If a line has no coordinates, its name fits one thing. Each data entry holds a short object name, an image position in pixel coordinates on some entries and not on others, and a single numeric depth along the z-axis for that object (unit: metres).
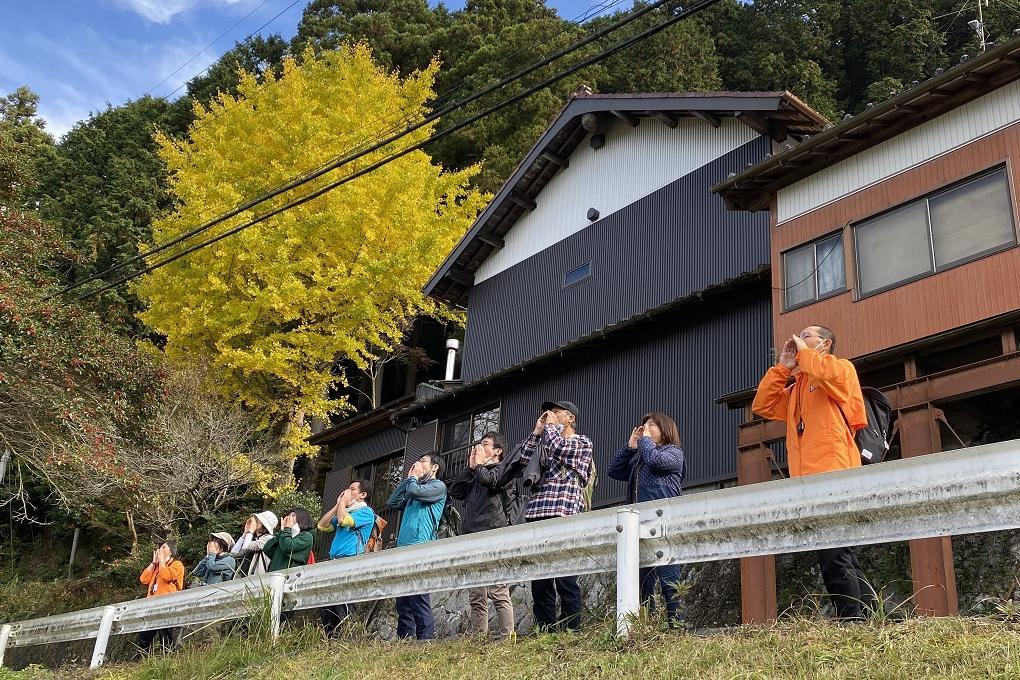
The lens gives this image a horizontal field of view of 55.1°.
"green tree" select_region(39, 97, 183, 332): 27.84
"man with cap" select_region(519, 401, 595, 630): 7.29
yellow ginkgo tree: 20.62
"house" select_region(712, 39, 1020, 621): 9.20
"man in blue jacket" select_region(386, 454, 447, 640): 8.24
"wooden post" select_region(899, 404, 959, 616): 7.37
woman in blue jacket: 7.27
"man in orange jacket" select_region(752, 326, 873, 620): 5.86
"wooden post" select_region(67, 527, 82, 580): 22.95
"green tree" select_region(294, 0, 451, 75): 32.97
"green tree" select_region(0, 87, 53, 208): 16.23
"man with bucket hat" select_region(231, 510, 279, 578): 10.45
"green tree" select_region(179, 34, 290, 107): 36.25
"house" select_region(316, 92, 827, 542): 14.37
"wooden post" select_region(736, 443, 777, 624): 8.10
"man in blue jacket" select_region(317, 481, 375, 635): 8.68
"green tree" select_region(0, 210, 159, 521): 14.21
